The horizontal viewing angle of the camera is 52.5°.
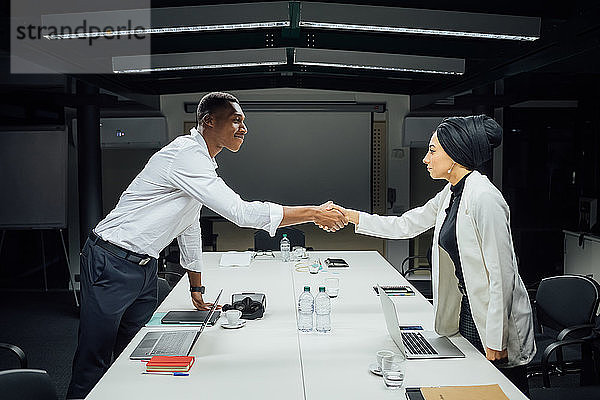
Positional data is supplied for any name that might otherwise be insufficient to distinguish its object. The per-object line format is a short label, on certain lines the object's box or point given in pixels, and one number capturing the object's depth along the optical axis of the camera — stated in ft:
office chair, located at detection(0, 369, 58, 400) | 7.02
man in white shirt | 10.16
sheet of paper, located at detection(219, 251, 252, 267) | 16.75
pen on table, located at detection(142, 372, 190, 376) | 8.00
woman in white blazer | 8.37
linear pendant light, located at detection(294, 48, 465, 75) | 17.04
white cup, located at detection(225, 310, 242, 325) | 10.31
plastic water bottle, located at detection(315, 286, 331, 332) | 10.00
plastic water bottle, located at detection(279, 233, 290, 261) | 17.58
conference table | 7.45
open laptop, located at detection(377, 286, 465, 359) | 8.64
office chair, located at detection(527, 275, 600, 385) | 11.91
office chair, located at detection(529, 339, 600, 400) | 9.66
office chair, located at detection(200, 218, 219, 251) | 26.58
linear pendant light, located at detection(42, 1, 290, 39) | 11.73
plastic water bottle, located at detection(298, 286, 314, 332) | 10.08
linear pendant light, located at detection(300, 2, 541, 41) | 12.00
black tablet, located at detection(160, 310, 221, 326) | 10.46
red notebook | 8.10
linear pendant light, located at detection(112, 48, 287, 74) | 16.53
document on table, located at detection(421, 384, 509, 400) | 7.06
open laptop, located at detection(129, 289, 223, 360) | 8.75
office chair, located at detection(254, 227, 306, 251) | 20.84
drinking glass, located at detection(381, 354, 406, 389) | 7.53
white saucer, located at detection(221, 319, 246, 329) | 10.28
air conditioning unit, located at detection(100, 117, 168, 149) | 27.02
